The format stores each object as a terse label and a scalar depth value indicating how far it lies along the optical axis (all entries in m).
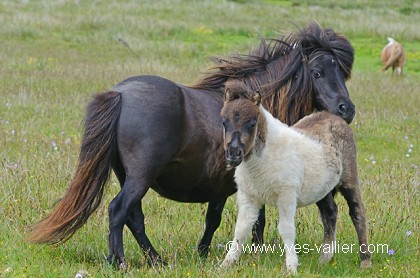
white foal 9.83
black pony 10.85
